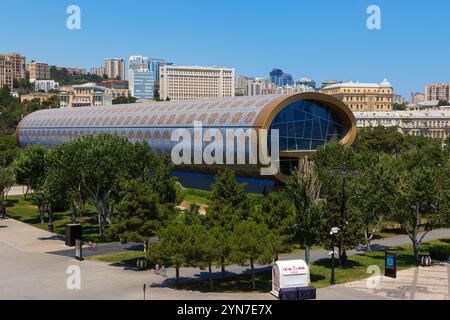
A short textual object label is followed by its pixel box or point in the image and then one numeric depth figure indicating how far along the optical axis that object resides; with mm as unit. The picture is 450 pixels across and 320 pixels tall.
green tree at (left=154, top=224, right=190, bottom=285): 30906
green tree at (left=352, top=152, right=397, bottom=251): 41844
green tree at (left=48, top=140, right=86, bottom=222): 47469
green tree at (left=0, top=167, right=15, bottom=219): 61500
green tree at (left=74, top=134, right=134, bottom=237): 46969
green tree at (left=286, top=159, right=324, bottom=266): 35062
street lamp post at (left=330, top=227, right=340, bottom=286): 33531
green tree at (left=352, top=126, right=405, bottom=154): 116375
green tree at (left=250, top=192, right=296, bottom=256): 35281
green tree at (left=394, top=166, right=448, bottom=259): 39281
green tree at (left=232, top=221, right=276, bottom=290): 30922
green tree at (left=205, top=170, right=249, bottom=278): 36688
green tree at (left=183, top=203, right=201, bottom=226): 37766
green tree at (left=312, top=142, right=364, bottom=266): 37969
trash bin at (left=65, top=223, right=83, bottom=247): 46181
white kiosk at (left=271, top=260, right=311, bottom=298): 30156
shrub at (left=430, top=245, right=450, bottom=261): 42112
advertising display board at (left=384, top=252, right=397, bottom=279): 35062
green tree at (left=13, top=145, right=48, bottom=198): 60812
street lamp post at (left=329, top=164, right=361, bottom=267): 34716
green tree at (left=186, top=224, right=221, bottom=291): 30688
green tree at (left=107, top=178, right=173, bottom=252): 38188
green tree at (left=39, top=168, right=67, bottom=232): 49488
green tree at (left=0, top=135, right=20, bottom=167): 84013
